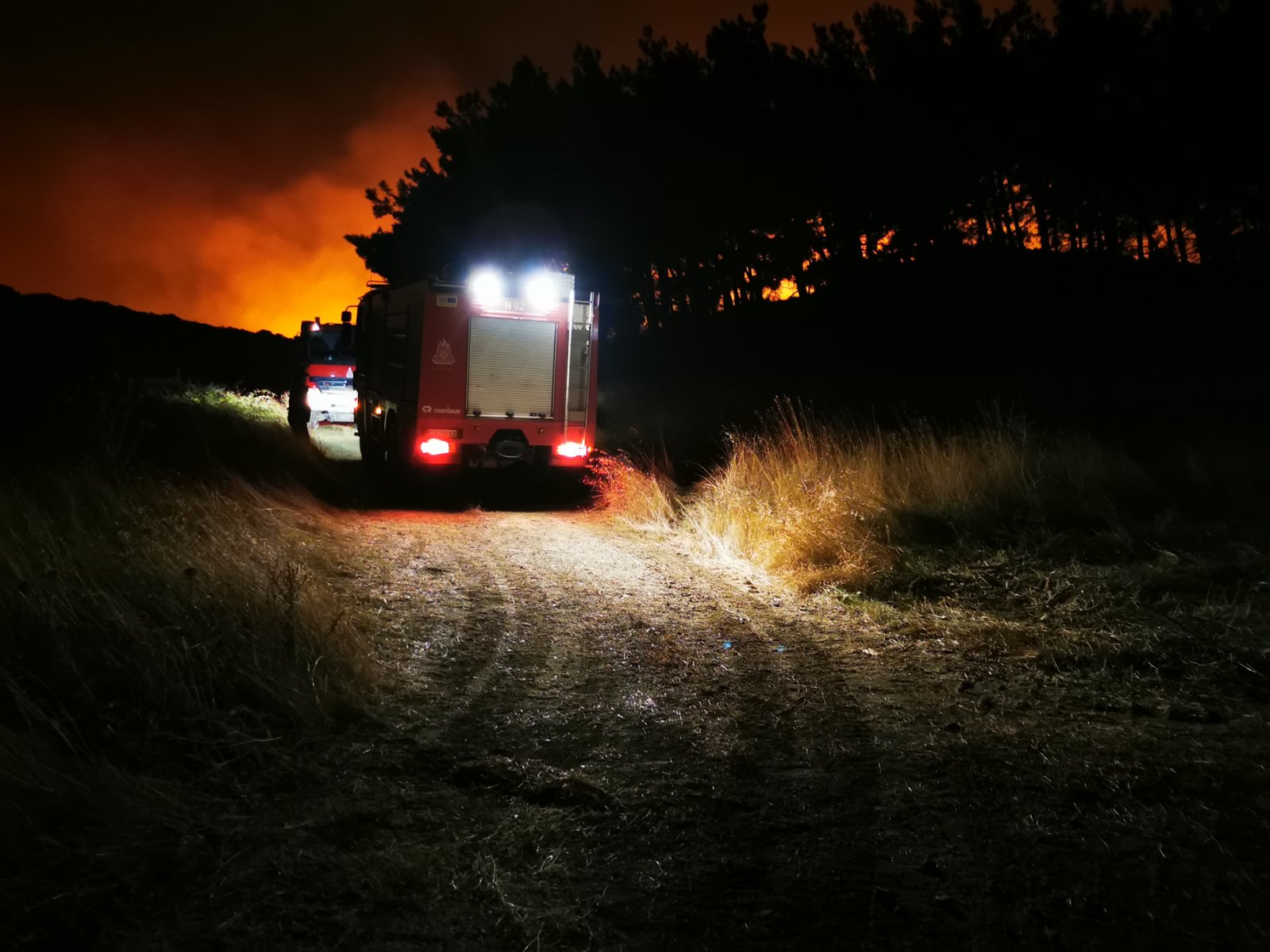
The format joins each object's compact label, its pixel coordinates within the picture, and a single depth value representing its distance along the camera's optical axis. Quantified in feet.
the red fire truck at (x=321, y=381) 69.15
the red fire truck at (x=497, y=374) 44.14
